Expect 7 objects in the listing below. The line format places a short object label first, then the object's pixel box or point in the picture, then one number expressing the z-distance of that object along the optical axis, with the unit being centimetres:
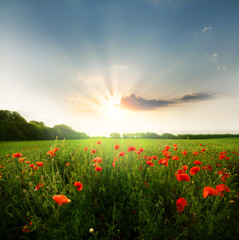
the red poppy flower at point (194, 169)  216
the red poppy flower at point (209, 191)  166
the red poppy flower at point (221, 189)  192
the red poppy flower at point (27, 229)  173
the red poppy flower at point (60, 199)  143
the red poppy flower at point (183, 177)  185
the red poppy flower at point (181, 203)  172
